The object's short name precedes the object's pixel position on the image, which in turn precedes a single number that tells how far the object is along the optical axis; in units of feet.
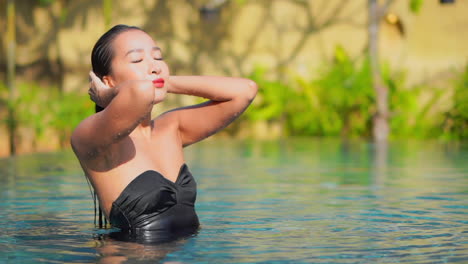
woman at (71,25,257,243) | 12.87
